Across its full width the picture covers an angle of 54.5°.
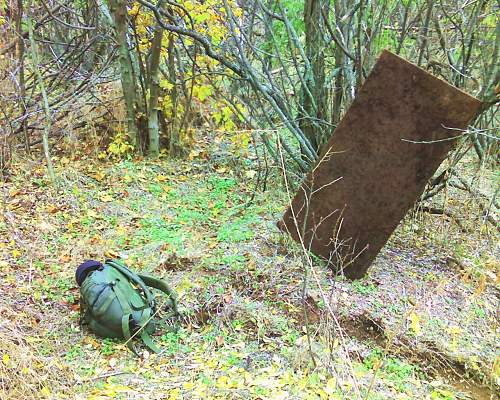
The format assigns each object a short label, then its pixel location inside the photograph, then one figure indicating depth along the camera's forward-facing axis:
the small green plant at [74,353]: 2.84
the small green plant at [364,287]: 3.69
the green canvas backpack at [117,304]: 2.96
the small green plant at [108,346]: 2.92
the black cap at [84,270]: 3.23
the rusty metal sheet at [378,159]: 3.27
